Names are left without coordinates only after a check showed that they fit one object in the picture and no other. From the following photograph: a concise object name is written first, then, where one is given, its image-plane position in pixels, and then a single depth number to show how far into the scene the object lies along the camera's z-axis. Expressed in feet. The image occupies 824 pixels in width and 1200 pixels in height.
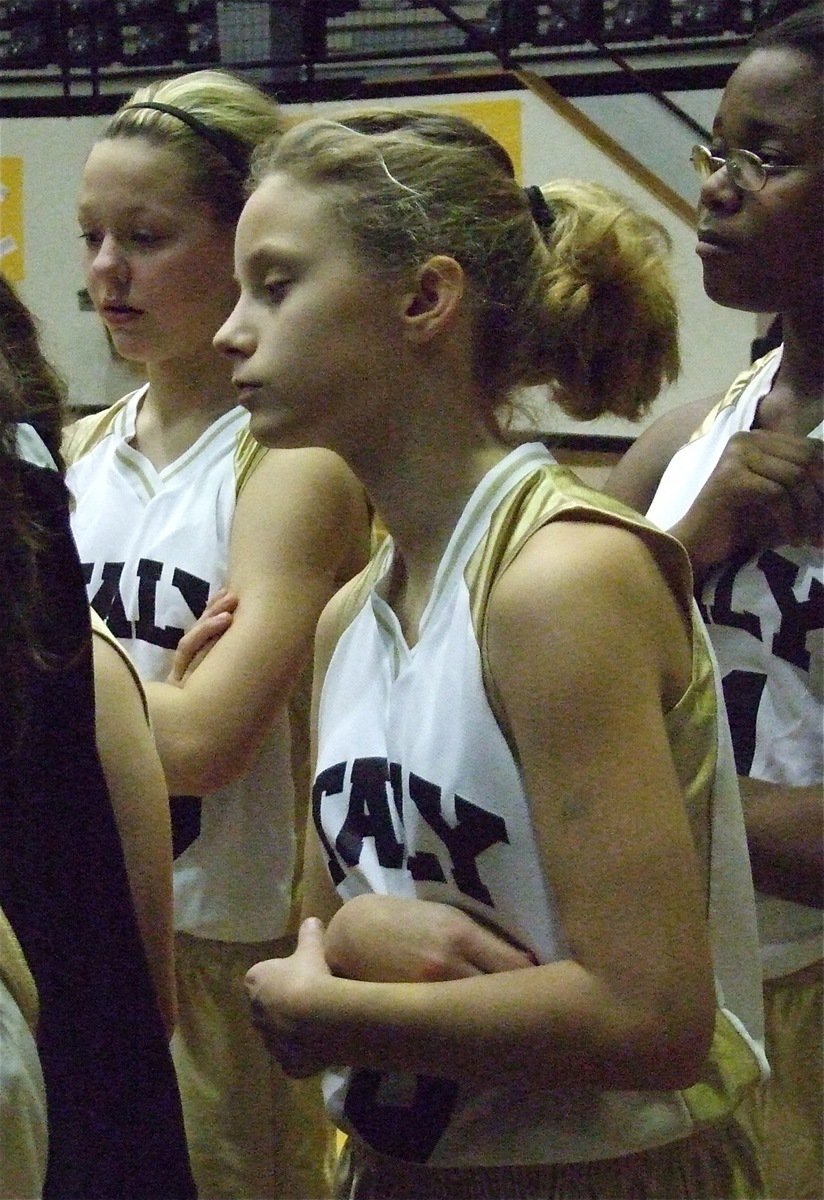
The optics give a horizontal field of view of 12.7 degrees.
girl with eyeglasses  8.28
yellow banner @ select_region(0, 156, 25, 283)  22.40
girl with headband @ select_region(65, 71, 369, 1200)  9.07
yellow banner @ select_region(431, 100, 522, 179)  21.83
